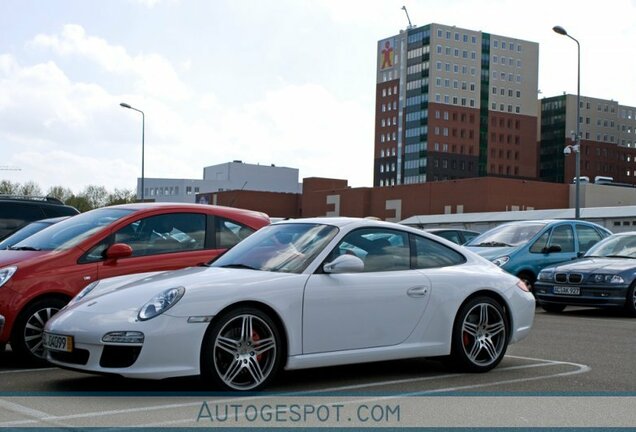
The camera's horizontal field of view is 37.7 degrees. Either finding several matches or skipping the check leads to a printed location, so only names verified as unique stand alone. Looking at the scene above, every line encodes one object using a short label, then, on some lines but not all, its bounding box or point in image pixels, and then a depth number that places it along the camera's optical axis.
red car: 8.28
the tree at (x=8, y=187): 98.94
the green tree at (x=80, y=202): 108.50
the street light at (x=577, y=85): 35.28
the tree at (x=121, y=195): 119.39
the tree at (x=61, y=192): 114.66
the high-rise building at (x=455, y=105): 153.88
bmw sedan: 14.65
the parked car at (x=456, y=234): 22.03
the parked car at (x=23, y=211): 14.29
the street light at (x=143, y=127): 51.72
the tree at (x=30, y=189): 108.34
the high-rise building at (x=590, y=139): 165.50
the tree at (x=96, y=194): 125.75
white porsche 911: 6.50
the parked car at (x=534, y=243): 17.23
